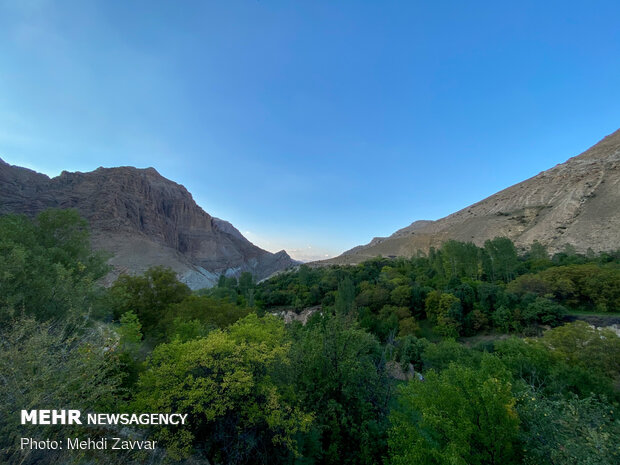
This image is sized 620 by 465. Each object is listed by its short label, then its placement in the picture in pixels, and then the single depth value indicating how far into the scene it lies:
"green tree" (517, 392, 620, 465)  5.33
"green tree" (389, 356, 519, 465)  6.73
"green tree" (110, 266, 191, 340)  21.55
